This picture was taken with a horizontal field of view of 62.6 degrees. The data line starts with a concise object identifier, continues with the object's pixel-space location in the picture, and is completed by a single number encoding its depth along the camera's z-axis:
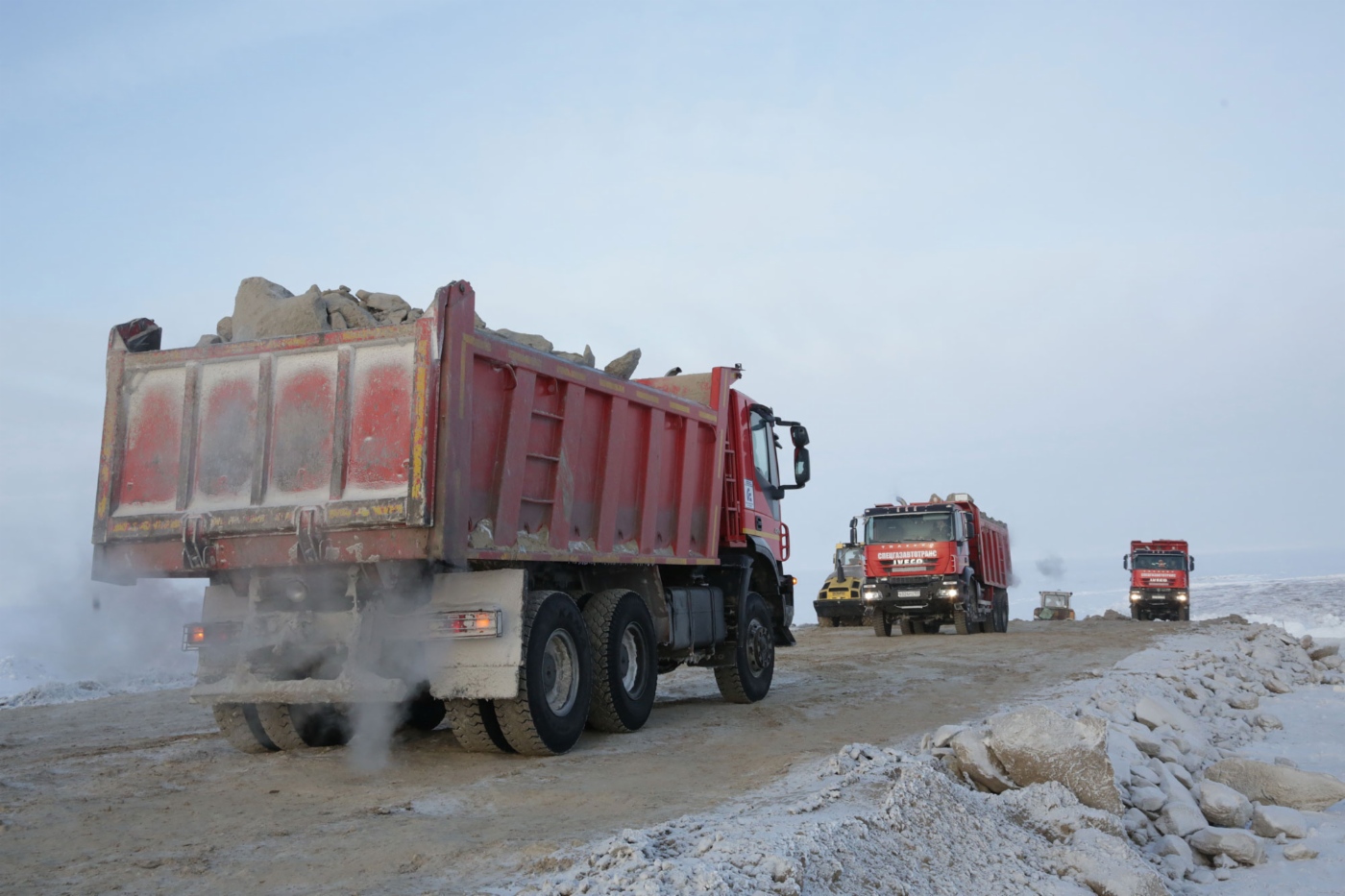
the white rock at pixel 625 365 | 10.72
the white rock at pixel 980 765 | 6.46
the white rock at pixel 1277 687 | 14.13
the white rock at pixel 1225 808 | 6.70
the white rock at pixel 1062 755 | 6.31
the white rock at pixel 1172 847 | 6.19
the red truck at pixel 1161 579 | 40.47
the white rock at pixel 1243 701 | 12.16
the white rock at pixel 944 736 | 7.21
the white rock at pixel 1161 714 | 9.16
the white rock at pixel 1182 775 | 7.38
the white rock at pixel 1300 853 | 6.20
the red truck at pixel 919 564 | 24.94
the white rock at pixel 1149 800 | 6.72
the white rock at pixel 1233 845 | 6.23
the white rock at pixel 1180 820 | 6.48
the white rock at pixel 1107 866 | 5.29
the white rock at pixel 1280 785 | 7.14
